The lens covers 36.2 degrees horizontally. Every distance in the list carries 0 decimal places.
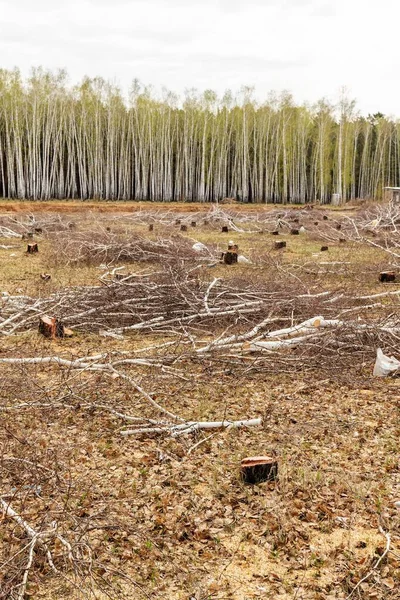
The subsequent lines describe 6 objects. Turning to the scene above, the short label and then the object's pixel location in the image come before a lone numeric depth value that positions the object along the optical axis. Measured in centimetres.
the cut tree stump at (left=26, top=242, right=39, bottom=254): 1370
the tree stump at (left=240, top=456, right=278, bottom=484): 368
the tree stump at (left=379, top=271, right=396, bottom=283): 1044
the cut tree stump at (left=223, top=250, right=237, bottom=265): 1180
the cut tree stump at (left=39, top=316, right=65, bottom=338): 664
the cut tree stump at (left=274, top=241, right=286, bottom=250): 1526
